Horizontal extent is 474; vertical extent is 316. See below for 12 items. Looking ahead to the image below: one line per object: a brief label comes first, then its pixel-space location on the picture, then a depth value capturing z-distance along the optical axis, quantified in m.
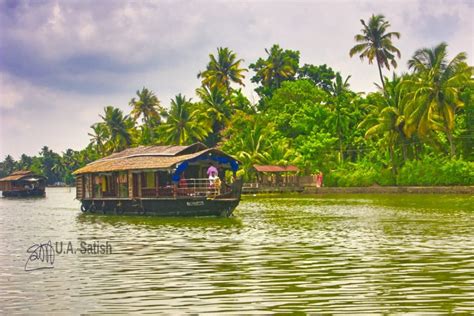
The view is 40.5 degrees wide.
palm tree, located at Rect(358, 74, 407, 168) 53.31
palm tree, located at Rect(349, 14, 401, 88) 63.44
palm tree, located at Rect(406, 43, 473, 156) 48.41
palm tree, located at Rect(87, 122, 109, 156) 100.94
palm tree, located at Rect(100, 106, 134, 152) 86.44
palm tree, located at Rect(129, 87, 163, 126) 88.44
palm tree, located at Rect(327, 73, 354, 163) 65.44
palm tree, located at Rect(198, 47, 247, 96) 79.88
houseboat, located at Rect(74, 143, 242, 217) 29.20
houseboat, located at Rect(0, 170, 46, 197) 84.94
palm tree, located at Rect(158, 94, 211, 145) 72.25
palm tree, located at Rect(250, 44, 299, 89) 87.38
